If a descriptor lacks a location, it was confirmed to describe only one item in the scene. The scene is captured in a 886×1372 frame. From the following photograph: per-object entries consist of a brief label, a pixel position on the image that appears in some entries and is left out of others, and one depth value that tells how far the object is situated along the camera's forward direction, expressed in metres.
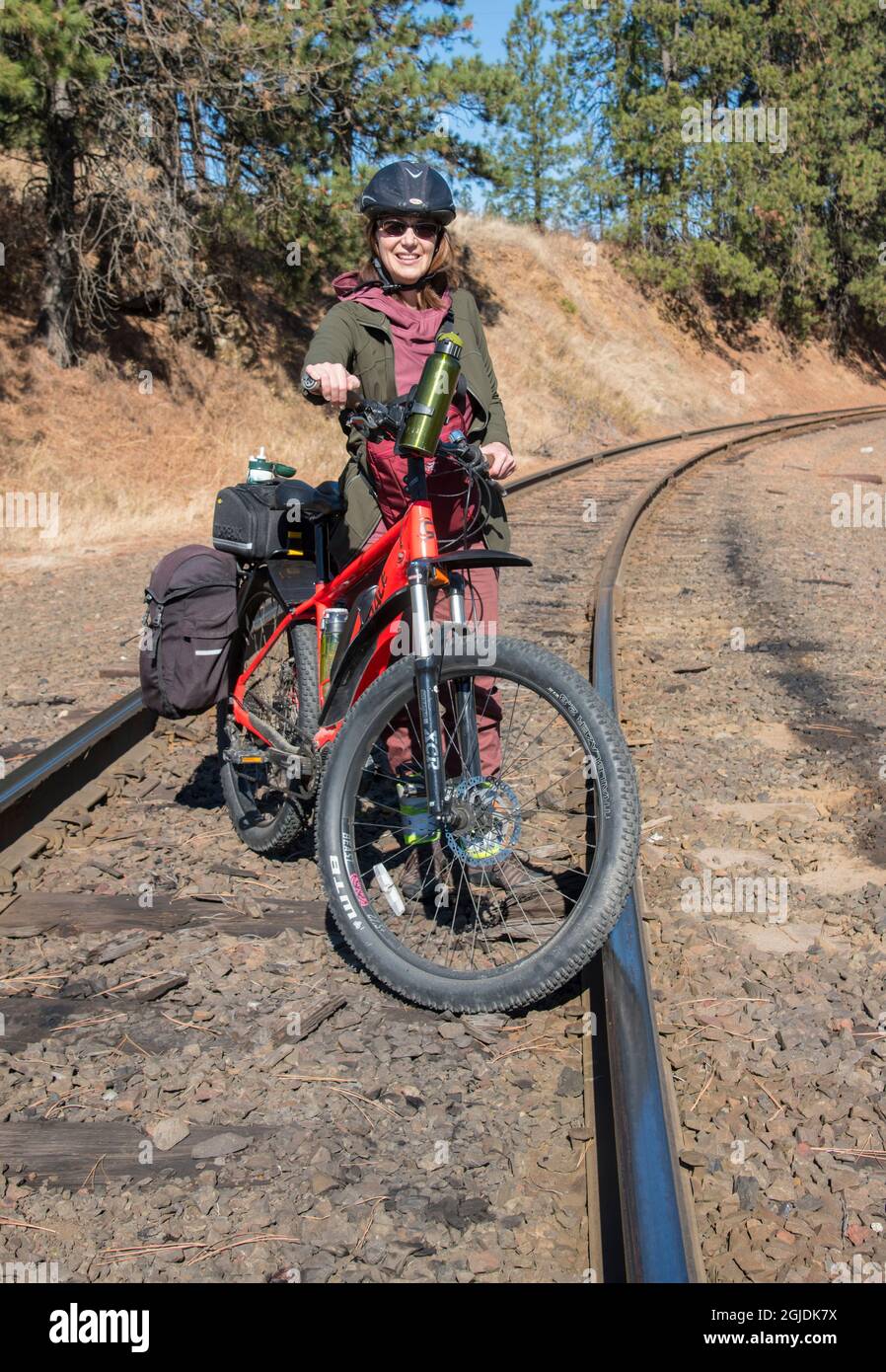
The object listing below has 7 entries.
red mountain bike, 3.05
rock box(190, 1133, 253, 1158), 2.62
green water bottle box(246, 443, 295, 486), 4.44
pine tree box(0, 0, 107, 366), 14.50
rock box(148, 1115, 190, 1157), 2.65
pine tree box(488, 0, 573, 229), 39.12
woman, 3.37
